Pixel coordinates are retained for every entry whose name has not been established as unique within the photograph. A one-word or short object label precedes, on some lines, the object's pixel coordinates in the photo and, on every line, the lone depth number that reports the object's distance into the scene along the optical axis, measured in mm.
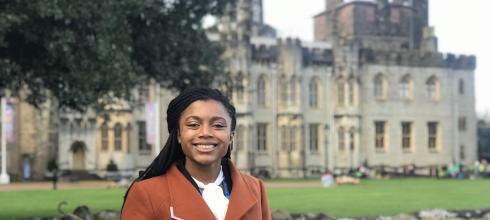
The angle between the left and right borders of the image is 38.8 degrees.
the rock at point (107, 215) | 14453
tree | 13141
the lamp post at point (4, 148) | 35594
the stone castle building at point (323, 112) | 43312
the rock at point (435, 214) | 15868
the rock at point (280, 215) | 14383
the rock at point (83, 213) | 13916
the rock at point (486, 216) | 16078
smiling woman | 3064
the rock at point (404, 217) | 14914
